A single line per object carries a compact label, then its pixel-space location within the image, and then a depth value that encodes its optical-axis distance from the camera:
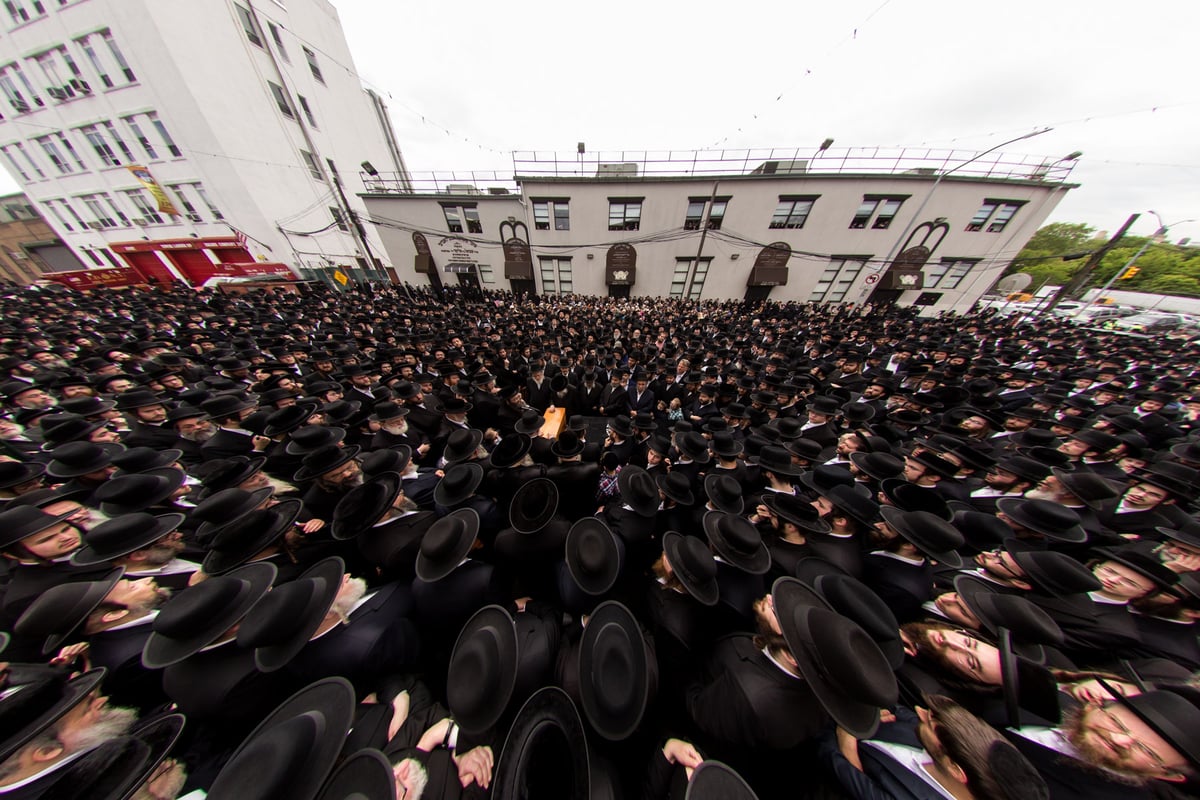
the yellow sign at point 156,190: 19.33
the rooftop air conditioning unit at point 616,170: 17.78
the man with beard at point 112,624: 1.99
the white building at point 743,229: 17.05
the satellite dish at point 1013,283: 21.88
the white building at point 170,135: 17.86
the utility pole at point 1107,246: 17.59
